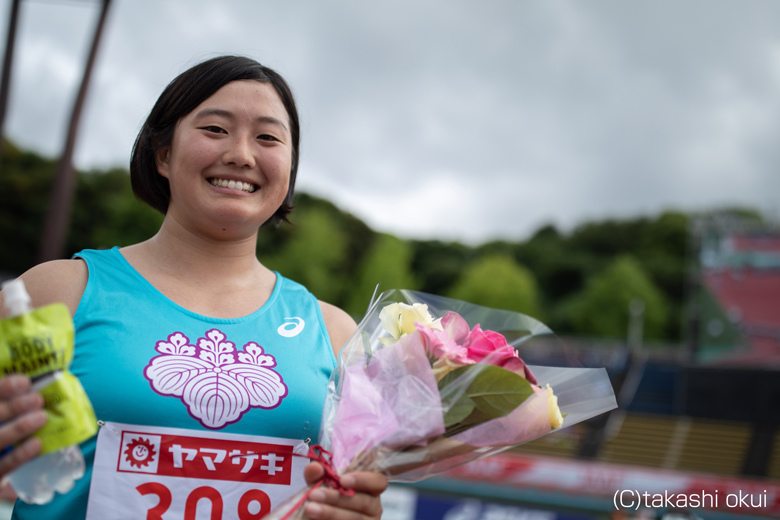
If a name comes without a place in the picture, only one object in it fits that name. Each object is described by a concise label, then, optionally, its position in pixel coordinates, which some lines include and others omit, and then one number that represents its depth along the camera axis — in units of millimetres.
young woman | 1425
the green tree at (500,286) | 41656
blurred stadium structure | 13125
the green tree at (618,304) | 42656
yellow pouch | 1062
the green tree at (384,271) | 37250
